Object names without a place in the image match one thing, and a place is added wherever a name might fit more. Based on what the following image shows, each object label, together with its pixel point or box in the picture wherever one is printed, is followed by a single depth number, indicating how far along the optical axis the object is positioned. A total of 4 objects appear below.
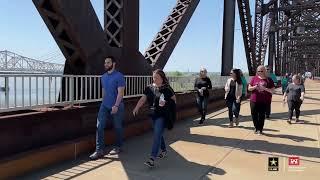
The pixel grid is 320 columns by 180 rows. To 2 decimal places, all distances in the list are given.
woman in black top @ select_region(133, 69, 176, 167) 6.89
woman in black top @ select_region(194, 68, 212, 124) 12.30
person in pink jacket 10.04
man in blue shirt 7.41
